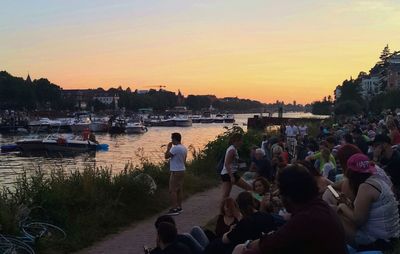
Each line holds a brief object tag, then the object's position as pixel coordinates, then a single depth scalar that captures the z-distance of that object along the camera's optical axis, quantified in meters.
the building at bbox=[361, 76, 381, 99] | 134.07
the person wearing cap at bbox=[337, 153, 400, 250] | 4.77
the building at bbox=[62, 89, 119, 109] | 188.93
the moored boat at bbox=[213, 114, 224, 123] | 162.12
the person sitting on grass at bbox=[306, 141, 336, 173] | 9.98
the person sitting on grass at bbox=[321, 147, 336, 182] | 9.27
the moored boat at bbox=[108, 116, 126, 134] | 92.03
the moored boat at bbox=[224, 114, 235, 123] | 162.12
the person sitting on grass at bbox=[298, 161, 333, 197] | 7.19
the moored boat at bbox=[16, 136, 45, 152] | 52.09
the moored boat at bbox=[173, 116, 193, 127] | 129.62
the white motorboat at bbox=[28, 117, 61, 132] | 91.56
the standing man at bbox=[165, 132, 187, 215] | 11.97
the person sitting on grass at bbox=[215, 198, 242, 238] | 6.31
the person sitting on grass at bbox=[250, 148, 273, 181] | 11.19
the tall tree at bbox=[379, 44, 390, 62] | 135.75
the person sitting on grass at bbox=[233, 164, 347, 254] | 3.14
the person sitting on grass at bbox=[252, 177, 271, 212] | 7.45
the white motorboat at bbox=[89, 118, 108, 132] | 96.62
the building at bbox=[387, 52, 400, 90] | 114.50
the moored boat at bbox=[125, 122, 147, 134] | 91.69
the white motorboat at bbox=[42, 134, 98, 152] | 50.78
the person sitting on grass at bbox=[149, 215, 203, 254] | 5.71
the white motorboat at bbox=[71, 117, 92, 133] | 93.43
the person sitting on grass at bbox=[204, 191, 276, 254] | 4.89
